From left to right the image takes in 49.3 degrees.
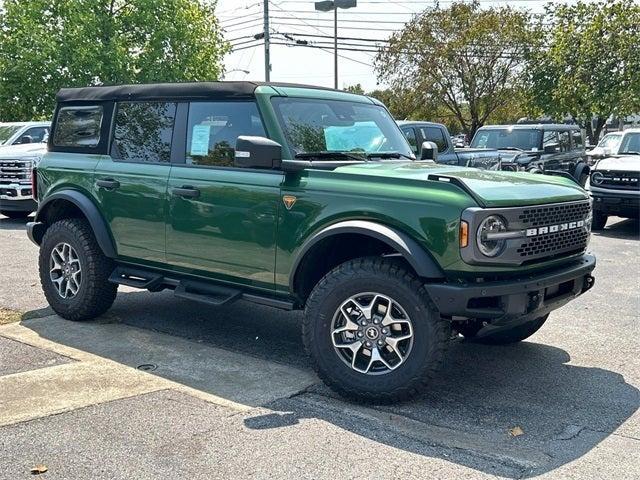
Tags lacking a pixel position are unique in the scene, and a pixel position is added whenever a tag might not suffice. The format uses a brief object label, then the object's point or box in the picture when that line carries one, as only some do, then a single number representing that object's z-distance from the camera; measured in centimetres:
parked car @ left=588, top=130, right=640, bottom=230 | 1173
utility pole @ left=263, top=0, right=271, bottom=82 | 2180
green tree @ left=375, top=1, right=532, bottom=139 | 3403
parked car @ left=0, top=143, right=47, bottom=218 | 1299
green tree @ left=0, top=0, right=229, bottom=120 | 2327
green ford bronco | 407
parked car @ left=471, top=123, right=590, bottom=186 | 1533
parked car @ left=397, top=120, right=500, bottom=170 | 1338
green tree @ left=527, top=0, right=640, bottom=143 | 2555
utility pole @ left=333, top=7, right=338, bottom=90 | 2644
